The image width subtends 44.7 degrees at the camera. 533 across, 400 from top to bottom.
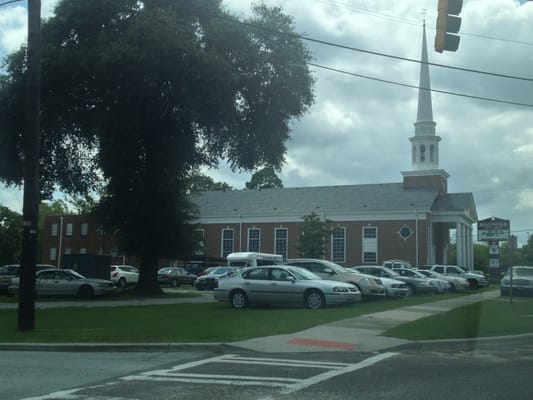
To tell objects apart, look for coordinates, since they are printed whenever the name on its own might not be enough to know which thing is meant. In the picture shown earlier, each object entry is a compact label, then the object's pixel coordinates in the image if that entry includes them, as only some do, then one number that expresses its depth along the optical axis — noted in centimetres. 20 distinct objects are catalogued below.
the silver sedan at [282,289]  1966
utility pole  1473
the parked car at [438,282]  3250
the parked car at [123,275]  4209
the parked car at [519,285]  2986
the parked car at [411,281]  2865
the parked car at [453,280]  3610
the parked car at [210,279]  3759
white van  3888
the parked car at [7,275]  3231
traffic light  1140
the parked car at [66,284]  2931
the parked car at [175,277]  4589
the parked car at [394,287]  2525
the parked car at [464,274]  4153
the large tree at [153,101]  2838
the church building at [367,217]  6144
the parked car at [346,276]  2283
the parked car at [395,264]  4232
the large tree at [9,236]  7494
